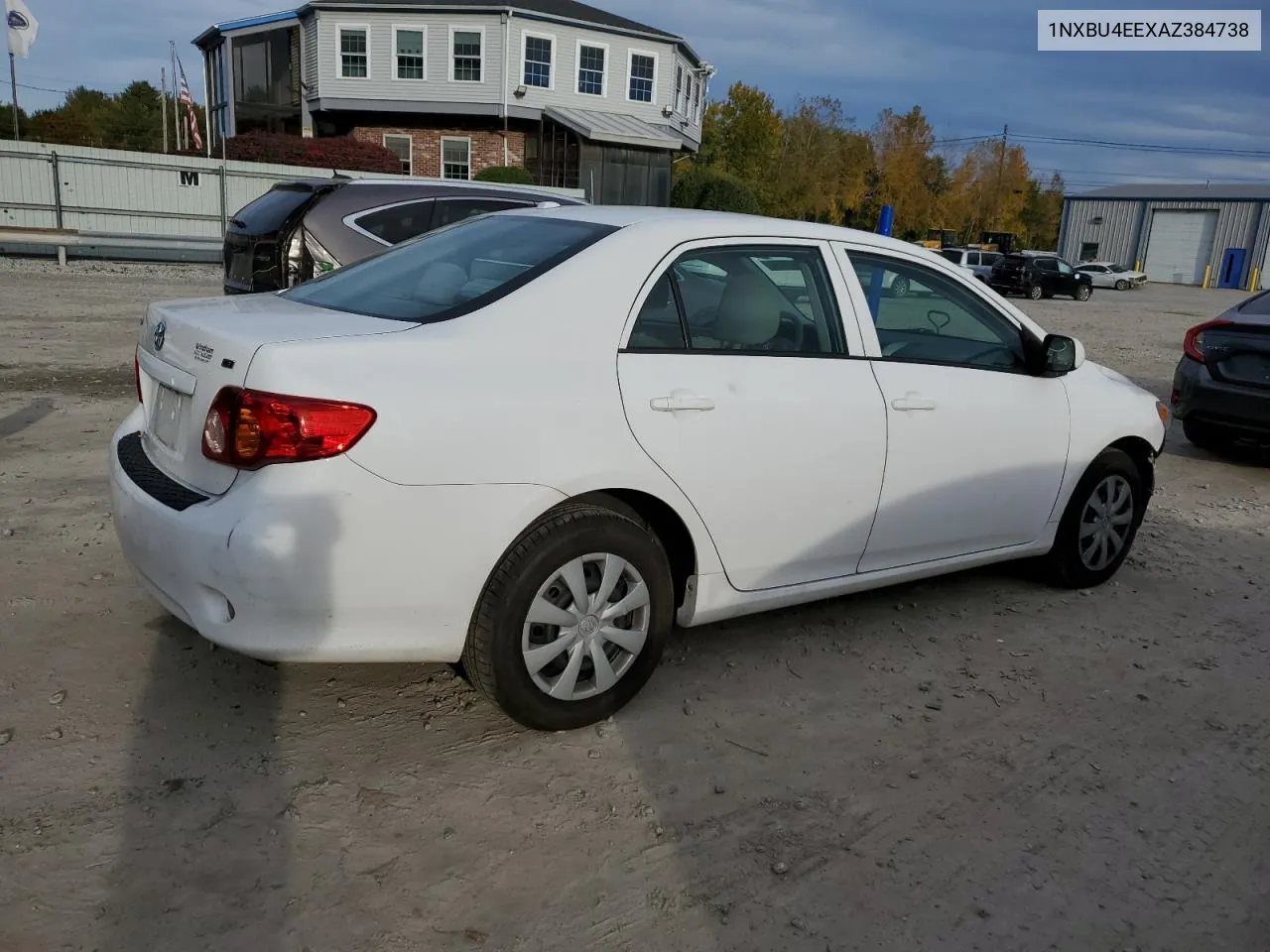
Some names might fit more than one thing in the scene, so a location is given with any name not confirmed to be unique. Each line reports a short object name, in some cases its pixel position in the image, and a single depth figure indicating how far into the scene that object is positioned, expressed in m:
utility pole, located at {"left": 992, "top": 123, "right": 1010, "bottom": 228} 67.62
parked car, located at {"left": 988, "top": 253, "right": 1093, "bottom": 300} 34.78
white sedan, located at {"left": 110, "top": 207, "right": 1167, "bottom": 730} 2.95
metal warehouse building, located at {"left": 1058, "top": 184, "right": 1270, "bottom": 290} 59.91
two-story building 36.38
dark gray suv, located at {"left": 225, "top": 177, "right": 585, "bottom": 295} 8.30
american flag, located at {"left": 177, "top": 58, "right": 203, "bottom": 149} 35.00
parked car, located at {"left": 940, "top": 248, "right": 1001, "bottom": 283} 38.35
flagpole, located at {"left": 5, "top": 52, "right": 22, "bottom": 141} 32.06
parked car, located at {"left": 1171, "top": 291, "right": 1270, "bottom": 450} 7.75
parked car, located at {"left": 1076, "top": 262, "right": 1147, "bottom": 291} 48.50
